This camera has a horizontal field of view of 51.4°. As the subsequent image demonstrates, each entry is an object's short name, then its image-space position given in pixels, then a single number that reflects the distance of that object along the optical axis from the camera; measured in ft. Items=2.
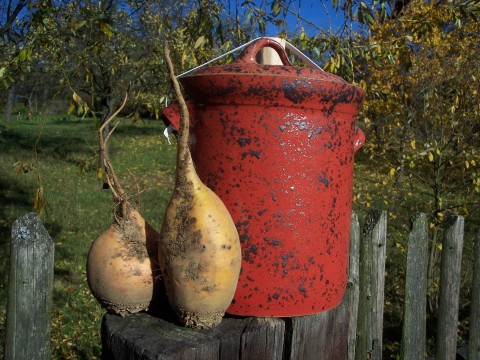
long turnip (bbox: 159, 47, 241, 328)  3.62
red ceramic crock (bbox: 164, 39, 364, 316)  4.04
